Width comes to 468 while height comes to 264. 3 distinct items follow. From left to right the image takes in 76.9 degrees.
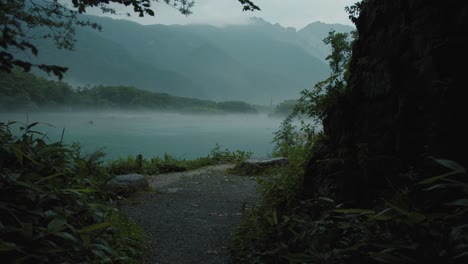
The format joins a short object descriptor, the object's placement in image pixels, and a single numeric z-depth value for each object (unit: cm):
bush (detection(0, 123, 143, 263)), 204
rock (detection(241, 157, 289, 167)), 974
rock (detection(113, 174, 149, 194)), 643
